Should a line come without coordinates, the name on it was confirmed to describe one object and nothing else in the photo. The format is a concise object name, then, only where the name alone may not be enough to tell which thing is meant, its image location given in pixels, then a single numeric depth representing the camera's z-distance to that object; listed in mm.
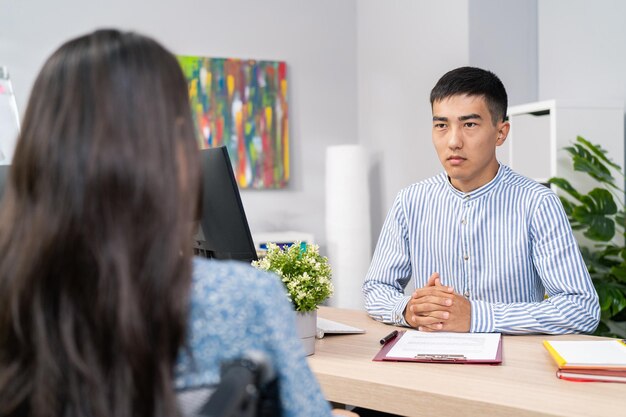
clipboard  1587
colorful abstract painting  4754
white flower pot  1705
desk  1310
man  2143
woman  755
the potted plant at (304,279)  1693
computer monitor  1811
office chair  764
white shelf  3557
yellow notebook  1466
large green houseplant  3184
